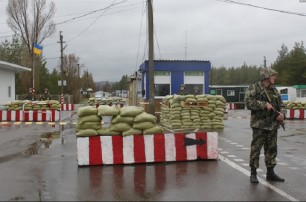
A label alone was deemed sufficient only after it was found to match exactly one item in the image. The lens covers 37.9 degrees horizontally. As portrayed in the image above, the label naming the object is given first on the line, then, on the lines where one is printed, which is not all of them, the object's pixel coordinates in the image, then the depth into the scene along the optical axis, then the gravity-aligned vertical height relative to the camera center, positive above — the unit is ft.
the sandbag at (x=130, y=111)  31.40 -1.60
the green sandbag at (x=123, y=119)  30.89 -2.13
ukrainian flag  136.67 +12.45
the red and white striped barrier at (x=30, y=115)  77.56 -4.61
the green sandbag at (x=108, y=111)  31.53 -1.60
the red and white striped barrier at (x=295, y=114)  86.07 -4.97
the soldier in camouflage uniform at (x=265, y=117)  24.32 -1.58
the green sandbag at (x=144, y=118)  31.01 -2.06
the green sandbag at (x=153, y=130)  30.76 -2.91
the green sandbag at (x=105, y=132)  30.53 -2.99
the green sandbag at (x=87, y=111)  31.83 -1.61
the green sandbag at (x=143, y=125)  30.86 -2.54
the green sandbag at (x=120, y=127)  30.55 -2.64
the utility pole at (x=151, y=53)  67.92 +5.45
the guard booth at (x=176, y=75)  78.07 +2.38
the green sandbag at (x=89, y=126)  30.91 -2.60
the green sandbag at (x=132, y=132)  30.37 -2.98
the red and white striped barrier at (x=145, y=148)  29.71 -4.07
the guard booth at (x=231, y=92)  168.45 -1.40
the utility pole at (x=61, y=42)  186.99 +19.93
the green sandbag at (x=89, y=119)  31.22 -2.13
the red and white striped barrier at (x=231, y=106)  153.79 -6.13
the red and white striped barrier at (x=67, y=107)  132.05 -5.52
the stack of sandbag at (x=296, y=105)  87.41 -3.29
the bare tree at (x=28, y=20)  169.78 +26.66
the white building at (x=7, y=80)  110.52 +2.20
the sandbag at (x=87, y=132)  30.50 -3.03
